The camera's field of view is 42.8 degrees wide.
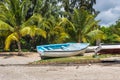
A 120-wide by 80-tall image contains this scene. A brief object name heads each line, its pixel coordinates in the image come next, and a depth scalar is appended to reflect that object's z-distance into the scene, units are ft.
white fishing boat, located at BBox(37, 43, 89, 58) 37.89
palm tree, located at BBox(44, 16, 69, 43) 54.21
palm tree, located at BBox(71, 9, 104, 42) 51.72
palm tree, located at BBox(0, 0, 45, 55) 45.69
